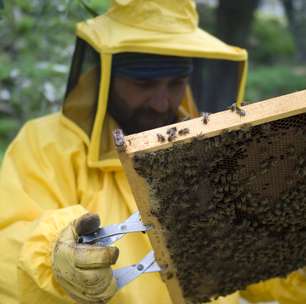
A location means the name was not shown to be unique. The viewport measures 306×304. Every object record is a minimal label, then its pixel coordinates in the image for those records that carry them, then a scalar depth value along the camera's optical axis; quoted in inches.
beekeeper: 69.3
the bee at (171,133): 61.8
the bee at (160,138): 61.8
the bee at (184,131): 62.1
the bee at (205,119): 62.4
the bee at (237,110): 62.6
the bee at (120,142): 61.6
